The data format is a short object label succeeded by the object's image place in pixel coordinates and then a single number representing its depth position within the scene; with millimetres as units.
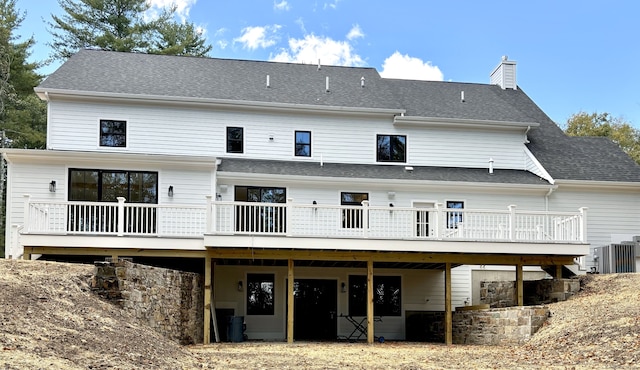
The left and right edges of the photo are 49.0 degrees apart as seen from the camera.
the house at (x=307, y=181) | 17859
